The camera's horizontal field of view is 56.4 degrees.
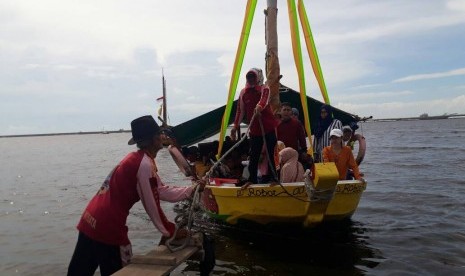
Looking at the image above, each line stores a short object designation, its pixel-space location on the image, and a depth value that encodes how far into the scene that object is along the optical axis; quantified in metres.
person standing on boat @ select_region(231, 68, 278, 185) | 7.20
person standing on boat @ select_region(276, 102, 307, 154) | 8.40
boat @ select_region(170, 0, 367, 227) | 7.00
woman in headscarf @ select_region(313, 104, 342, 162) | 8.84
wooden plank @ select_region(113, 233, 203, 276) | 3.37
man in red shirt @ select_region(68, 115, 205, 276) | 3.53
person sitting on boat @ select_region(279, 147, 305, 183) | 7.58
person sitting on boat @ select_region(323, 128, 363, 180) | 8.04
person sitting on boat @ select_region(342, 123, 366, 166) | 9.34
